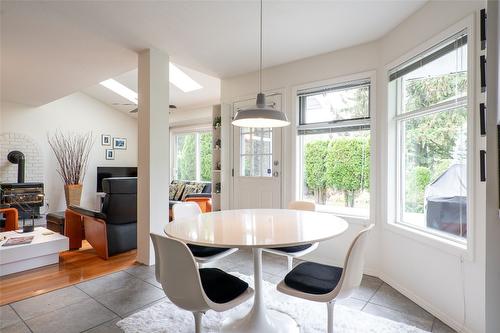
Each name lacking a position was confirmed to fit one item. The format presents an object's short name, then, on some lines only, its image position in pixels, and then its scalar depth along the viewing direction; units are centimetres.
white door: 368
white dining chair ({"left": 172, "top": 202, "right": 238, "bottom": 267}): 203
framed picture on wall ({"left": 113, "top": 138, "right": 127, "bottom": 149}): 763
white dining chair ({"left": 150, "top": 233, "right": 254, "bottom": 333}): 130
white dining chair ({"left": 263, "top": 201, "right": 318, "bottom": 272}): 214
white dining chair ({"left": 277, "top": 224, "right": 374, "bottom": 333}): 145
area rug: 188
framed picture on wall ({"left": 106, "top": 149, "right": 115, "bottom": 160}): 748
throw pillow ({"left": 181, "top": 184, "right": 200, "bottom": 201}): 575
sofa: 505
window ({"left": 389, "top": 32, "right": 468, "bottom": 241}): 204
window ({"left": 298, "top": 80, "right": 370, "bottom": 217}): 307
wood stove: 577
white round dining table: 142
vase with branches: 657
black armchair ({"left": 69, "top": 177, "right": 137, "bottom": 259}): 338
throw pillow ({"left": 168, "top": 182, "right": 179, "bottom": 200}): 607
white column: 314
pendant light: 191
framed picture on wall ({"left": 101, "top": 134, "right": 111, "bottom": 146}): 738
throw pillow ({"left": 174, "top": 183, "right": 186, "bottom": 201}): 592
